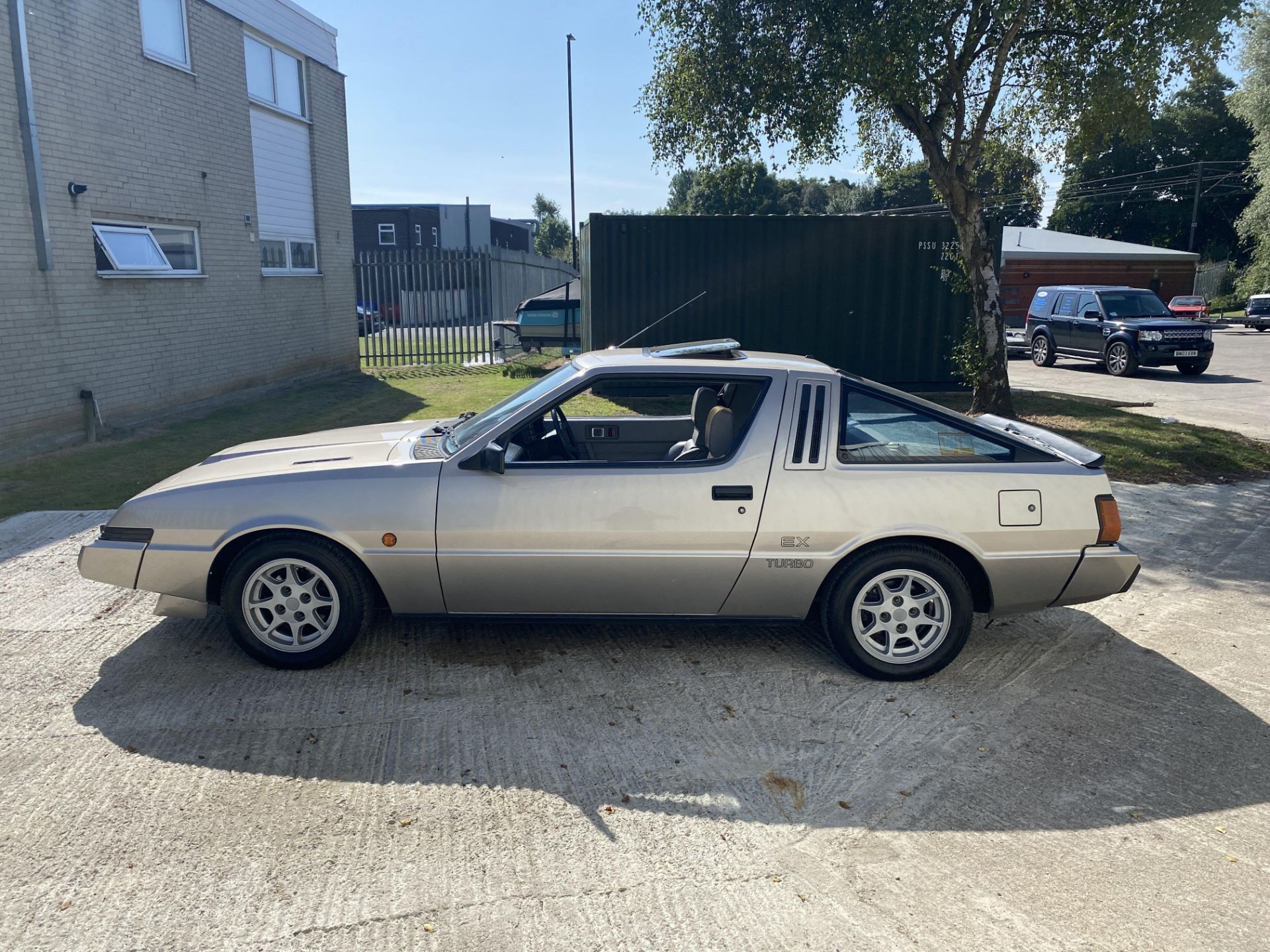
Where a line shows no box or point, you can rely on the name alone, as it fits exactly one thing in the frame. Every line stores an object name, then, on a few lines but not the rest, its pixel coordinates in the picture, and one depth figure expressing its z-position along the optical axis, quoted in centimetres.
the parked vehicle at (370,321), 1919
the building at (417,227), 5247
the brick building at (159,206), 990
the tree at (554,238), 6469
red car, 3509
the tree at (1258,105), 3462
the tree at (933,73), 1028
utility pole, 4925
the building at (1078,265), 4212
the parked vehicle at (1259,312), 3359
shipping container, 1437
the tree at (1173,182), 5388
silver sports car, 450
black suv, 1827
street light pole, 4336
